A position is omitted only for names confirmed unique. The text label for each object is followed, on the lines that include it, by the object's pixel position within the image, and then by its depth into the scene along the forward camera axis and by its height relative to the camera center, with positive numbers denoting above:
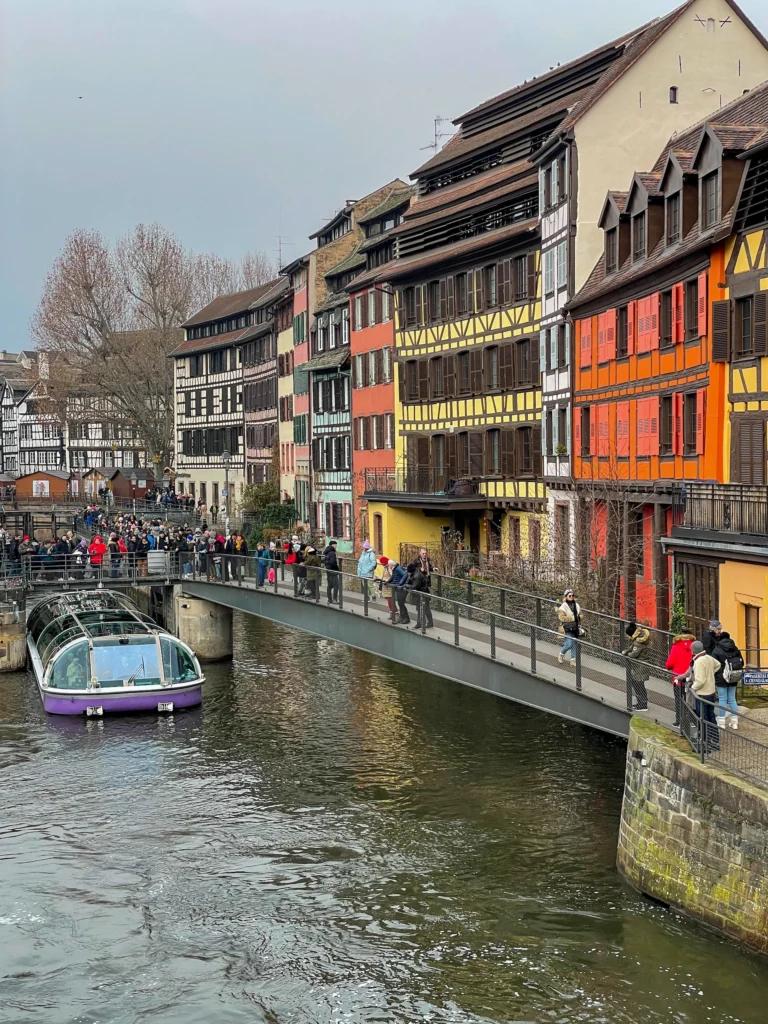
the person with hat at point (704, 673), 18.45 -2.76
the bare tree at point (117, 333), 83.19 +8.37
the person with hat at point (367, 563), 33.10 -2.23
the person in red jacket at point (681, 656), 19.84 -2.72
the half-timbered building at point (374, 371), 50.88 +3.58
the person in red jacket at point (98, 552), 44.94 -2.55
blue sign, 18.86 -2.90
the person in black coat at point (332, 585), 31.36 -2.59
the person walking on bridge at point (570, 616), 23.58 -2.52
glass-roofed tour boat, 34.44 -4.92
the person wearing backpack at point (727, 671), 19.00 -2.88
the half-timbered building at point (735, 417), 24.31 +0.82
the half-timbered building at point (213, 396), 82.44 +4.48
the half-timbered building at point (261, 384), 74.19 +4.58
